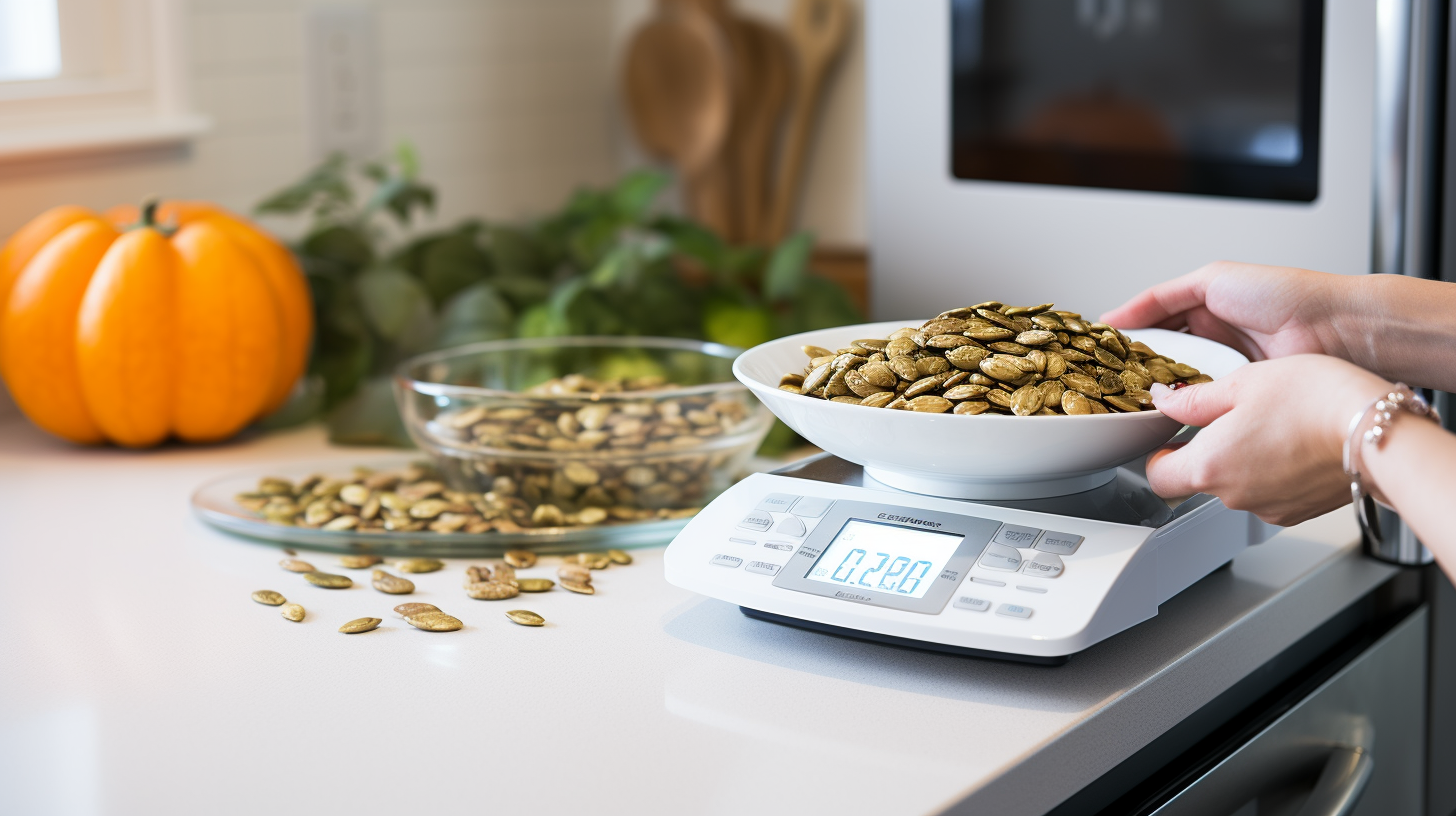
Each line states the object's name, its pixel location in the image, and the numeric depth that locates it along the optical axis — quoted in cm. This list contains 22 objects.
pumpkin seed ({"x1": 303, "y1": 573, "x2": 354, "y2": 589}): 144
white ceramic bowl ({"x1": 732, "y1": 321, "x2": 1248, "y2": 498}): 130
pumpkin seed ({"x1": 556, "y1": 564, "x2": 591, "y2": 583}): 144
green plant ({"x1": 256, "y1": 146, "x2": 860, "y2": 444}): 176
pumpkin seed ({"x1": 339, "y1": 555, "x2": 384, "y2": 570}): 147
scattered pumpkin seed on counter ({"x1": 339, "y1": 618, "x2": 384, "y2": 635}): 138
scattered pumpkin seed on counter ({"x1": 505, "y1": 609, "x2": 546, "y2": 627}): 138
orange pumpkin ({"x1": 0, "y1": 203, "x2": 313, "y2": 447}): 165
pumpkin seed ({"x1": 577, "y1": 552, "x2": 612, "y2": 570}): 146
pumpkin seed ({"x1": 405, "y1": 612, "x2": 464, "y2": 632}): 138
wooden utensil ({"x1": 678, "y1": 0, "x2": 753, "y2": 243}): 225
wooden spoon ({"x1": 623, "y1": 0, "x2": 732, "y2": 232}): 224
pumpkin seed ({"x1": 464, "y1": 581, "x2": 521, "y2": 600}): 142
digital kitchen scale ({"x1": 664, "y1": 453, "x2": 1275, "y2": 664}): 129
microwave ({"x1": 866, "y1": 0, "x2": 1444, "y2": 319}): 152
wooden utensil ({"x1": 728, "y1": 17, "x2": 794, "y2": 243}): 224
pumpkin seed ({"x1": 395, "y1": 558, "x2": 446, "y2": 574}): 146
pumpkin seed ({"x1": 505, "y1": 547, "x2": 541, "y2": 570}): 146
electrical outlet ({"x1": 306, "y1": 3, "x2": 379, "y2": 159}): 202
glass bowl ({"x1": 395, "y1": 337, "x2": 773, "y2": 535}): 152
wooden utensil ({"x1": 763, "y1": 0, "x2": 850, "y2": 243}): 217
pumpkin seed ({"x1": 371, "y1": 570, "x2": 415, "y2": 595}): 142
